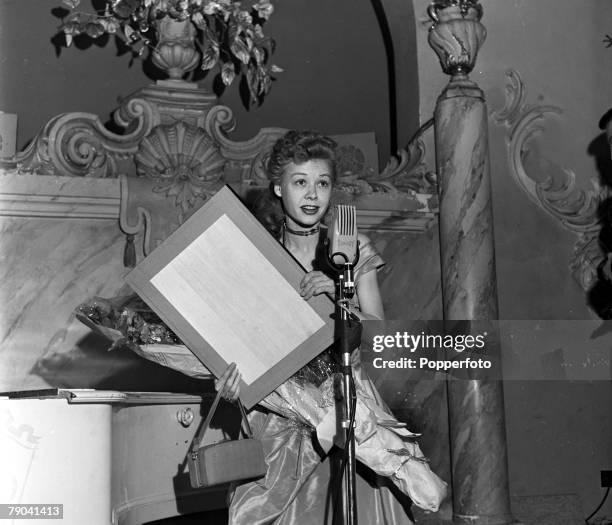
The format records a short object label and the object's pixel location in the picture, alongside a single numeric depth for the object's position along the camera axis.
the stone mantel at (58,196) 4.44
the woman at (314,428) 2.95
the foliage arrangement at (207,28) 4.86
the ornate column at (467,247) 4.57
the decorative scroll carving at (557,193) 5.36
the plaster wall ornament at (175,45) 4.84
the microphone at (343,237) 2.61
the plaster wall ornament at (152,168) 4.53
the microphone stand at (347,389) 2.53
